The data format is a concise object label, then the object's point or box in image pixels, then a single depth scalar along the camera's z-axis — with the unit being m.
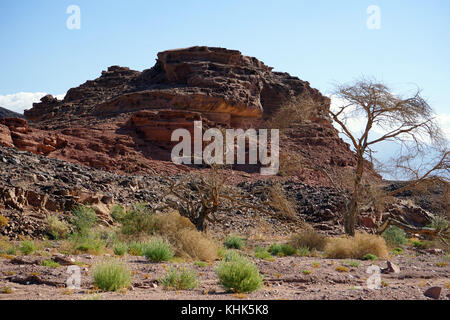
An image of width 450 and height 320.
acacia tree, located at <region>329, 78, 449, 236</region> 13.88
